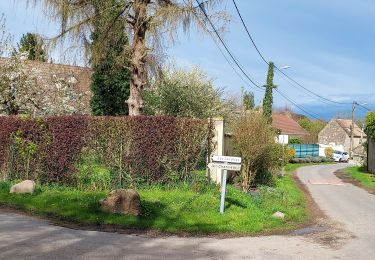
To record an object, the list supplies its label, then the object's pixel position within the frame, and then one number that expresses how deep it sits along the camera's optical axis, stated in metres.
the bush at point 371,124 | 33.46
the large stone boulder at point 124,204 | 11.55
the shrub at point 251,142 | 18.66
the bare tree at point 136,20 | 16.89
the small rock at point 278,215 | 13.48
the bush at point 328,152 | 76.59
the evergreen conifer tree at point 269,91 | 46.06
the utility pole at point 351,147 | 74.69
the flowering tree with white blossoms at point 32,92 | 24.06
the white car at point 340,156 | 74.19
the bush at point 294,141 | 78.72
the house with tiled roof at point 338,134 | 98.19
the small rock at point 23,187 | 13.62
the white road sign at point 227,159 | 12.76
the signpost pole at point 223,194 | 12.39
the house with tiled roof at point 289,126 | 87.12
